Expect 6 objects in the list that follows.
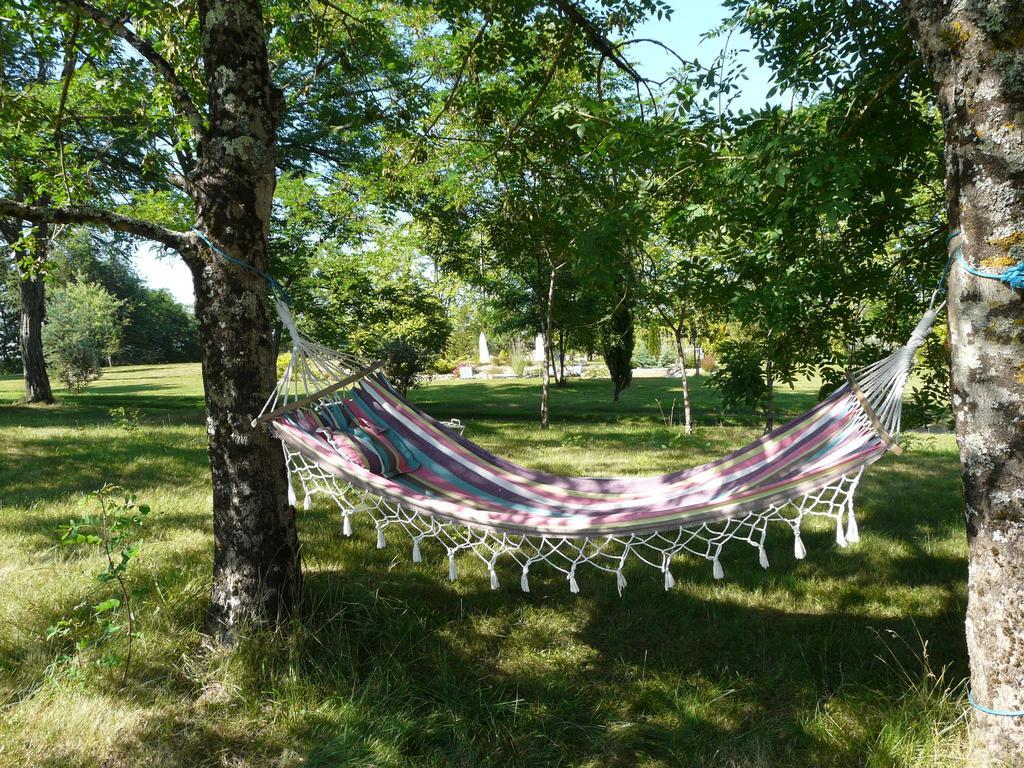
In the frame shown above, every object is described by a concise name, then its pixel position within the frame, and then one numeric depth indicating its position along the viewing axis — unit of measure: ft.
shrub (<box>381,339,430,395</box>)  29.78
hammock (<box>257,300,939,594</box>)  6.30
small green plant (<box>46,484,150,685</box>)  6.02
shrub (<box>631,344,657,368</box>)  80.75
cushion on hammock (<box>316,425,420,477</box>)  7.91
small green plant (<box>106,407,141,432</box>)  20.59
